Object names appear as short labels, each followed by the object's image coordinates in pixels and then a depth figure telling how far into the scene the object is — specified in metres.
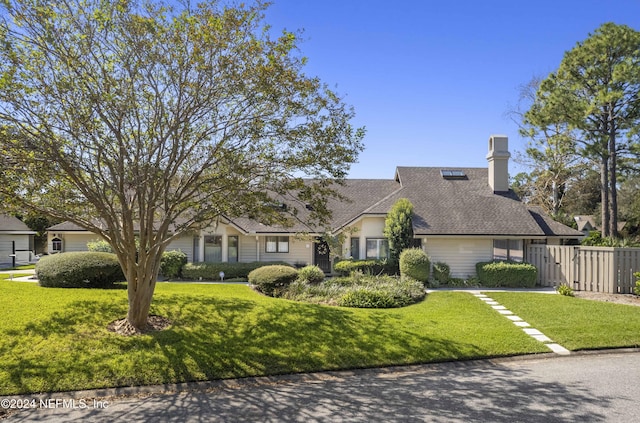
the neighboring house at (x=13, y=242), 30.77
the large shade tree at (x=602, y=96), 21.16
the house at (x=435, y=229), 20.72
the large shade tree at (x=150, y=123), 8.16
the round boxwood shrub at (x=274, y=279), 16.45
